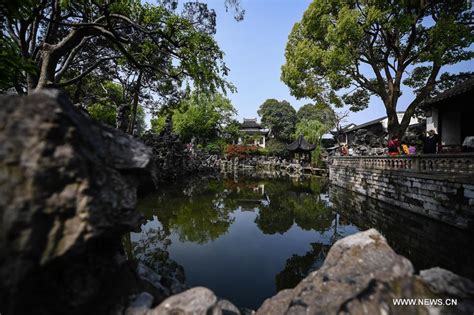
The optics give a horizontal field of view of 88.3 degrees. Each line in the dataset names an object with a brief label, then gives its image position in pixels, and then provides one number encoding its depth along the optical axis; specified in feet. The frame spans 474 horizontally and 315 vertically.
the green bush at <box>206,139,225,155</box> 122.72
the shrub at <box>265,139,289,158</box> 124.69
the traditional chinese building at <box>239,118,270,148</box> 142.10
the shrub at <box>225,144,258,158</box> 117.50
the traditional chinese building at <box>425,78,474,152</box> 35.22
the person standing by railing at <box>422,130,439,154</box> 31.45
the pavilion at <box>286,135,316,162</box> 91.30
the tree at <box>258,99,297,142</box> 151.84
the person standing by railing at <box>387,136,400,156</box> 38.18
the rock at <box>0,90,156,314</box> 5.37
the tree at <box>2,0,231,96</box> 23.36
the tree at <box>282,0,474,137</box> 37.01
